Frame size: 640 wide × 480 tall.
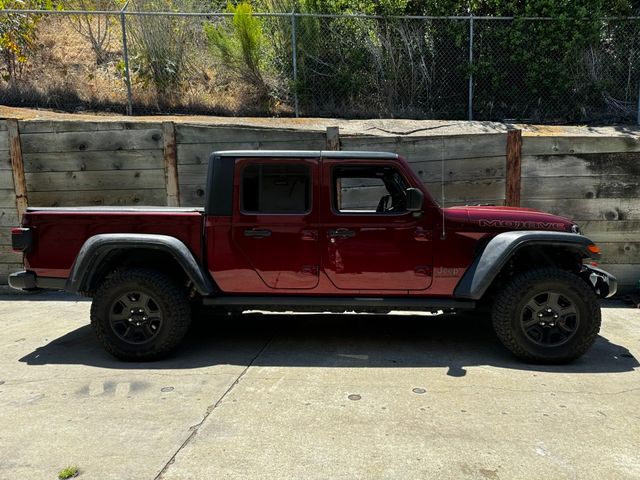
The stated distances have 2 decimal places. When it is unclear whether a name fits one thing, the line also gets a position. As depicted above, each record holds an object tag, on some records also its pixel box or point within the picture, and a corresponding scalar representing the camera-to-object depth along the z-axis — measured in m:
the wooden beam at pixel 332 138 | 6.86
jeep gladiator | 4.46
